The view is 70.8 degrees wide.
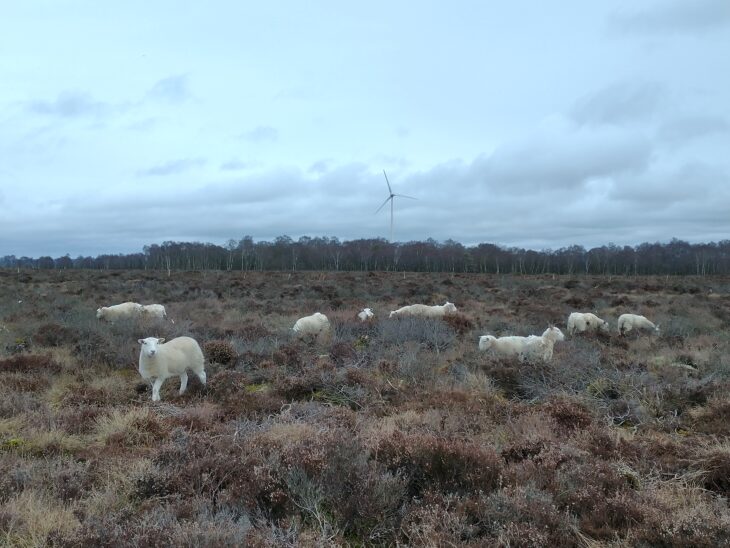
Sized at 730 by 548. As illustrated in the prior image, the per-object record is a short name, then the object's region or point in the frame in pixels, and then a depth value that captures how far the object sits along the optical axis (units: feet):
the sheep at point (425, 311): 58.59
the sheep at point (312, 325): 48.18
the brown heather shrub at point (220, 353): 36.40
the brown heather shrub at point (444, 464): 15.97
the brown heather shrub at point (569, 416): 21.48
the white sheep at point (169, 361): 28.84
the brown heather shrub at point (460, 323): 49.57
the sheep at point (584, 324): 52.48
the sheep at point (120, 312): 52.77
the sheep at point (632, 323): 53.21
